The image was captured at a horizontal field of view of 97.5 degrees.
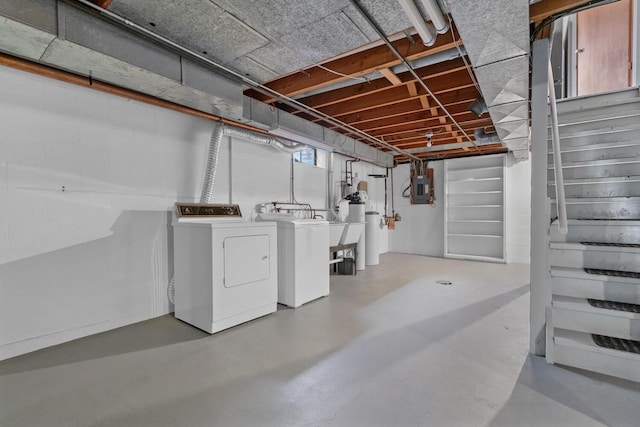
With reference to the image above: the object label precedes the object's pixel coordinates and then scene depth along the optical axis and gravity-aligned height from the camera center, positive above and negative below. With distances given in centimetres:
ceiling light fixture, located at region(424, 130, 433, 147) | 522 +138
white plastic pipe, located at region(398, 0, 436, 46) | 162 +117
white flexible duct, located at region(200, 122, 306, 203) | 329 +67
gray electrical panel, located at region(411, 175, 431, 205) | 711 +47
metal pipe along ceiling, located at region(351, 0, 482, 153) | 174 +125
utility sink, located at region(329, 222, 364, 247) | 454 -42
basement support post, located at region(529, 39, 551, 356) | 221 +0
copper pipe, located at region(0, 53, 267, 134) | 215 +112
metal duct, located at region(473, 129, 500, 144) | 509 +131
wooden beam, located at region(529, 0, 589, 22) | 196 +142
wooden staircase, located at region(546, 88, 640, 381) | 193 -34
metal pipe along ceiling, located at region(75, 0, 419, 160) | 185 +129
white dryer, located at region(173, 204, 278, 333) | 261 -60
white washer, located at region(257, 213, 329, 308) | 333 -64
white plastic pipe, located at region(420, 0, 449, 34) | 165 +118
